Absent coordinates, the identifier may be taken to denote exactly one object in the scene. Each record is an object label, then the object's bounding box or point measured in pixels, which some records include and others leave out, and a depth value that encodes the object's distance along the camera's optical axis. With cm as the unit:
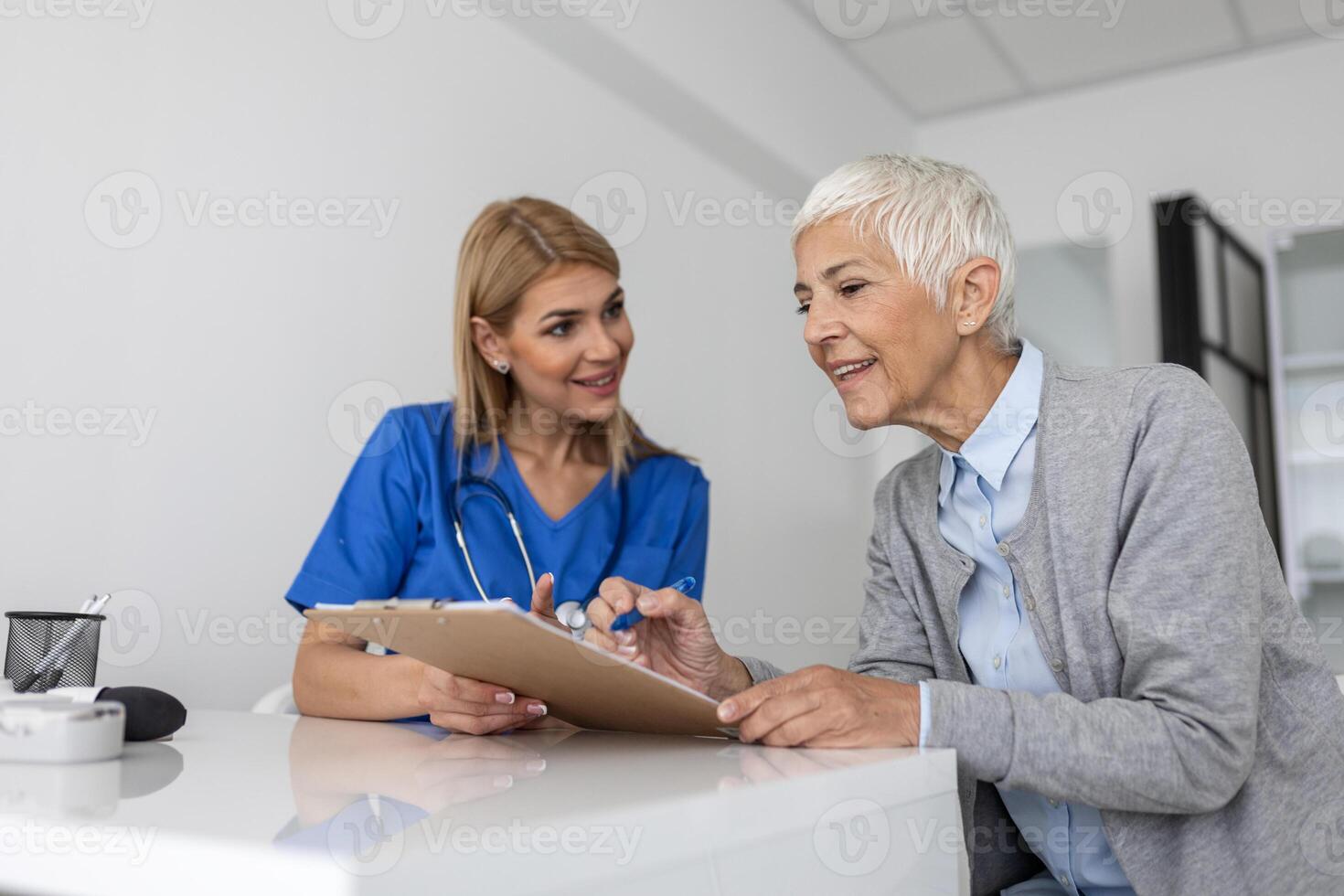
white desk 54
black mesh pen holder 135
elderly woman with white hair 96
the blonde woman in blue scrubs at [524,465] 169
